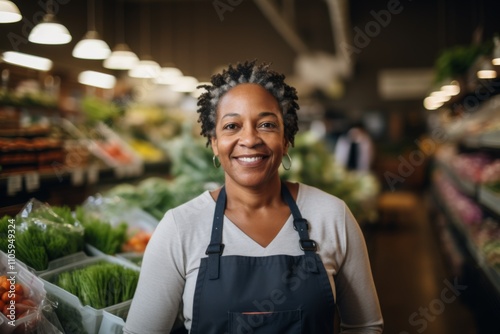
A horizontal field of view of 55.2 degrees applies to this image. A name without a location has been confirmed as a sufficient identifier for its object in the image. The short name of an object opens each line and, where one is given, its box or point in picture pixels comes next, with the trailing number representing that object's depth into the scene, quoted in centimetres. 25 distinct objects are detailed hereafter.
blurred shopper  905
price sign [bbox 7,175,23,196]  236
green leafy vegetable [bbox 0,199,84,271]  177
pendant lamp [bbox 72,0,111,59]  488
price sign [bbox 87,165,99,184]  514
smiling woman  149
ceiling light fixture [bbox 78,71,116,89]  834
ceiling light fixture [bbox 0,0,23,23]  315
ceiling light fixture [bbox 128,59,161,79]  662
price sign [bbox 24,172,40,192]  302
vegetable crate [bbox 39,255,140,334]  168
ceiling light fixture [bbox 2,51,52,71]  591
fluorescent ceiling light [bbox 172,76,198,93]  828
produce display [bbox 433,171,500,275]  357
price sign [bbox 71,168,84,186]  482
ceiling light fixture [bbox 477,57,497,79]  301
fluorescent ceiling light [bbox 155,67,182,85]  737
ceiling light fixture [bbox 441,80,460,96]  440
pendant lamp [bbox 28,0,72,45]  410
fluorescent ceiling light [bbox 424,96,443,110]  583
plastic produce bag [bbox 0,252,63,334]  145
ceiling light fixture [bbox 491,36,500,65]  278
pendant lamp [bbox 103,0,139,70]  596
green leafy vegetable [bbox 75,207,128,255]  219
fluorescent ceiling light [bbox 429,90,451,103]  501
